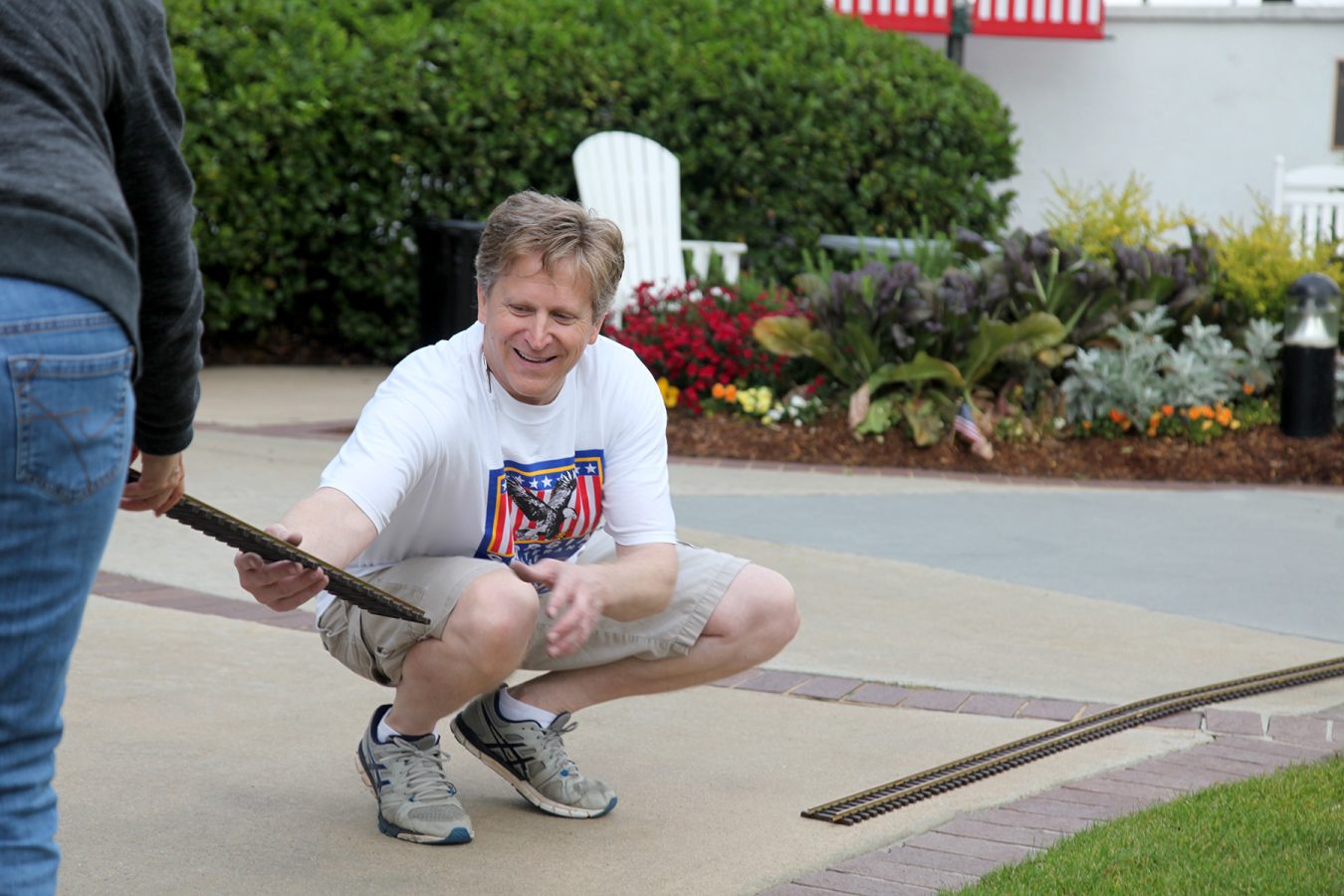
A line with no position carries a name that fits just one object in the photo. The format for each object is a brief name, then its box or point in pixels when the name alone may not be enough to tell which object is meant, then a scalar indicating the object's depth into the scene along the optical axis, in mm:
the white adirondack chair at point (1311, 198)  12135
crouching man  3133
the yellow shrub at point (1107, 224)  9258
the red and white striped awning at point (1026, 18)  16578
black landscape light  8211
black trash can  9422
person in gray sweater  1805
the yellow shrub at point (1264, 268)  8805
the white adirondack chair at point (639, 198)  9820
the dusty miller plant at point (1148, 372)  8180
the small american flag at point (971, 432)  7926
